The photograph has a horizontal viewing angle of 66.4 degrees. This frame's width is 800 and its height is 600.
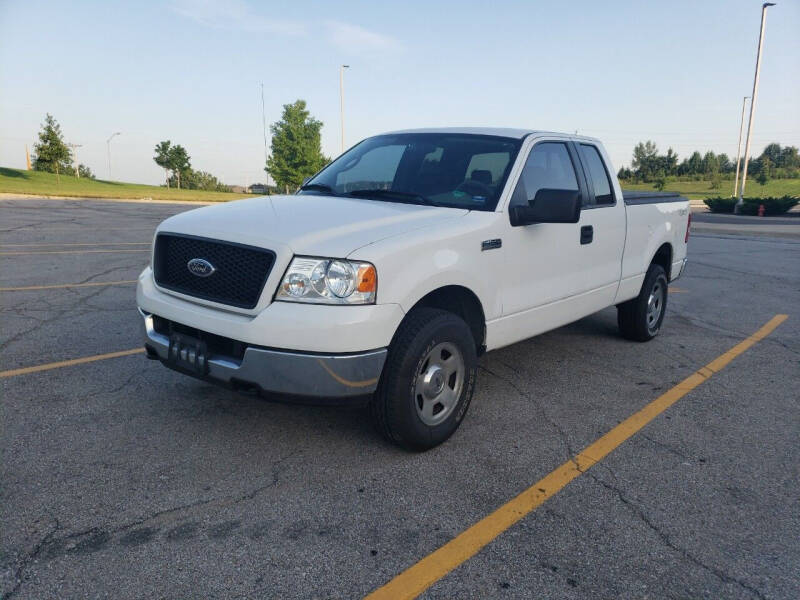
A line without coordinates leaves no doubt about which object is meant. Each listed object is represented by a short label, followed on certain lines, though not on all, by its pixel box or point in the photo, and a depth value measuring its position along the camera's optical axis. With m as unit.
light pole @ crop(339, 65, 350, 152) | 45.00
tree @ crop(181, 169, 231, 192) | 110.95
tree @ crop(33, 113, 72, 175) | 53.31
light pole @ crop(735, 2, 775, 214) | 30.13
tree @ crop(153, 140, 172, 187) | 80.38
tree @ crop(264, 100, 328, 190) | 53.97
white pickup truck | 2.98
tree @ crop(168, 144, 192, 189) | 81.12
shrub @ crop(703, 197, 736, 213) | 31.89
